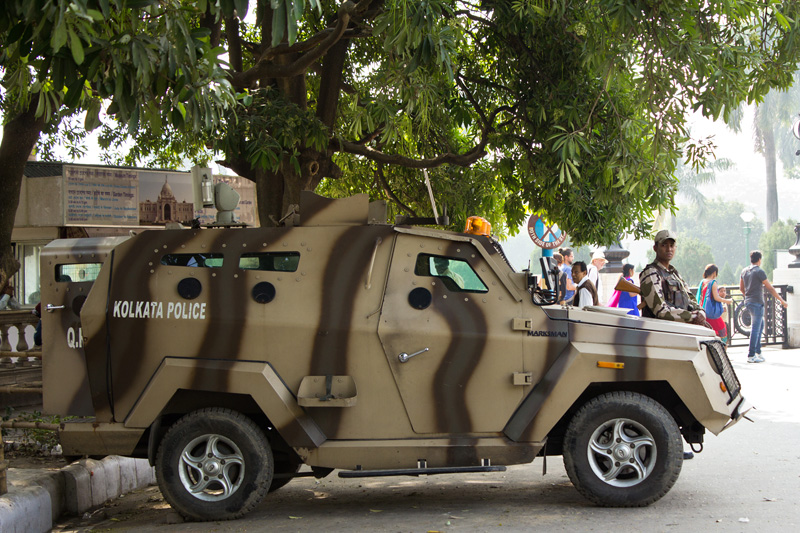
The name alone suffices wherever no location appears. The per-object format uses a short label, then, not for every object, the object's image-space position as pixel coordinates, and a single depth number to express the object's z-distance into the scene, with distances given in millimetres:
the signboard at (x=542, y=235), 14000
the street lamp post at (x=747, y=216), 34825
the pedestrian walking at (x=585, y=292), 10922
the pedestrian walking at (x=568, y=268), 13986
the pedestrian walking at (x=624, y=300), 12369
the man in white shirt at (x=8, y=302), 13715
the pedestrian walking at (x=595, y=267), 12836
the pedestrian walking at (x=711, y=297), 13617
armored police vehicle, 5953
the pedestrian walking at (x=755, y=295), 14992
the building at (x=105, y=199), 13484
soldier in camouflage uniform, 7422
